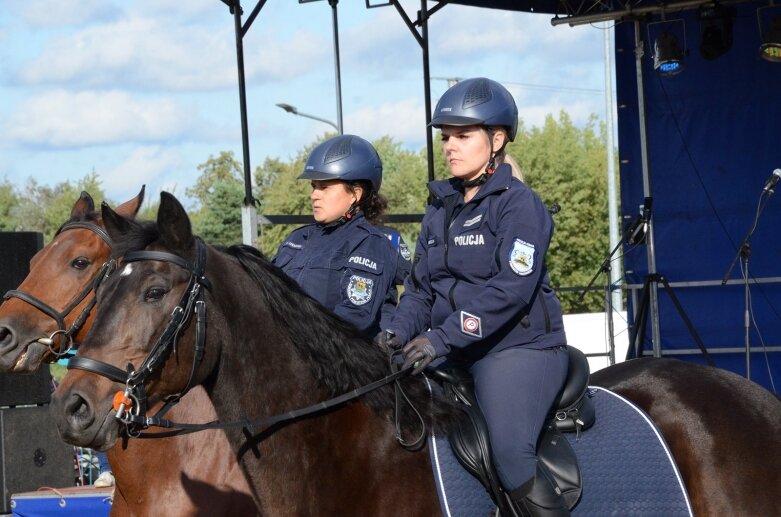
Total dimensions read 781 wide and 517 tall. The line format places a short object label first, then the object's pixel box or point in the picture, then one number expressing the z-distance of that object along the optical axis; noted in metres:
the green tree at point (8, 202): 47.81
